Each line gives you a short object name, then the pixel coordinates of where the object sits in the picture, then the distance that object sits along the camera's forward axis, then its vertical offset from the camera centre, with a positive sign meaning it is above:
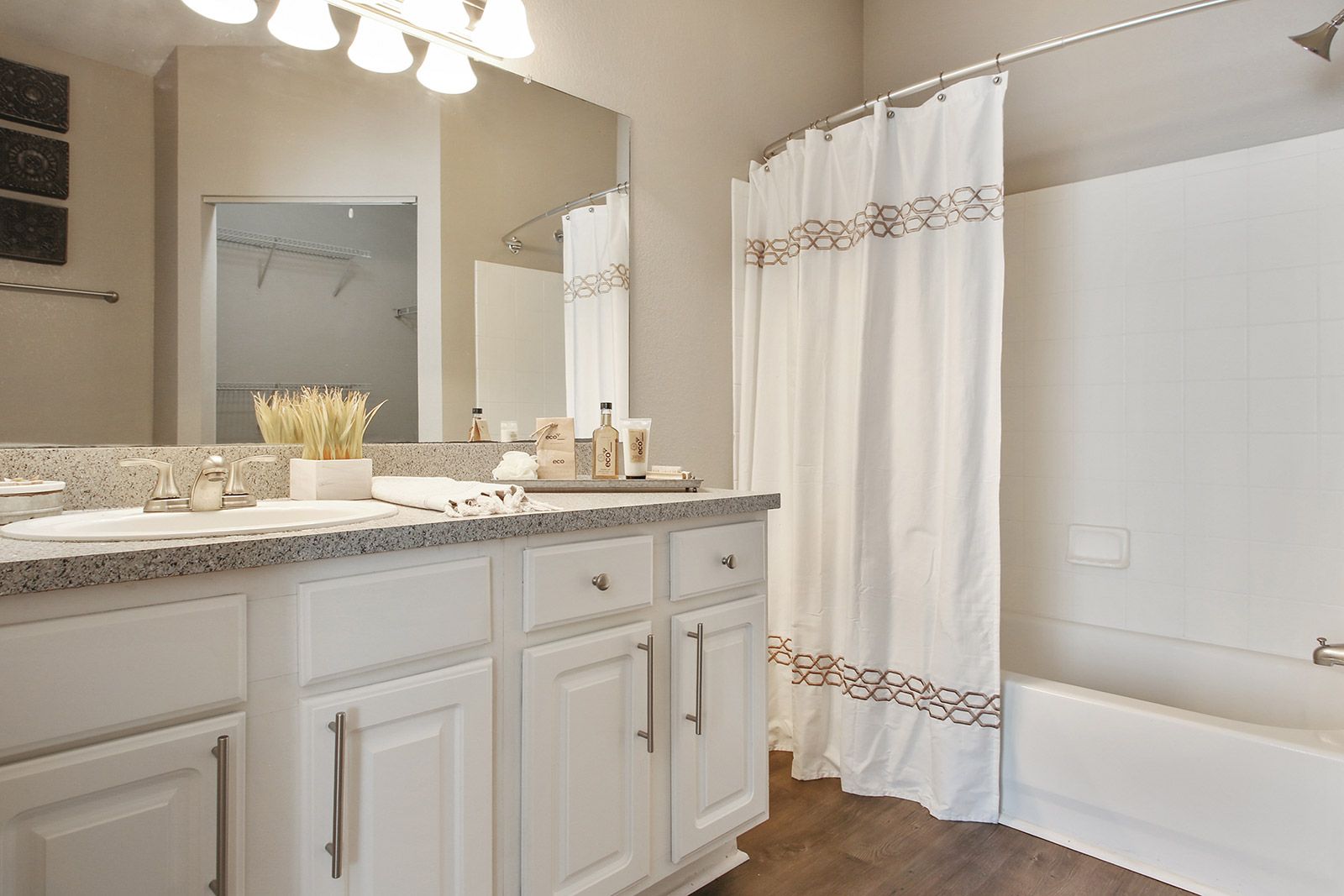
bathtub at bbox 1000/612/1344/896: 1.44 -0.73
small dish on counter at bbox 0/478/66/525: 1.01 -0.08
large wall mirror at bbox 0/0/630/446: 1.18 +0.41
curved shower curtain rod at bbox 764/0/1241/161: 1.77 +1.02
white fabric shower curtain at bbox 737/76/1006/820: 1.84 +0.03
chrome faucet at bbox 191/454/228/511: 1.12 -0.07
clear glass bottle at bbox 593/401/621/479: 1.76 -0.02
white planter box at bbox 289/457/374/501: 1.29 -0.07
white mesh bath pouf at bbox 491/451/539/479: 1.60 -0.05
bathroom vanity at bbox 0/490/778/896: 0.76 -0.36
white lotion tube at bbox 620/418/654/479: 1.75 -0.01
